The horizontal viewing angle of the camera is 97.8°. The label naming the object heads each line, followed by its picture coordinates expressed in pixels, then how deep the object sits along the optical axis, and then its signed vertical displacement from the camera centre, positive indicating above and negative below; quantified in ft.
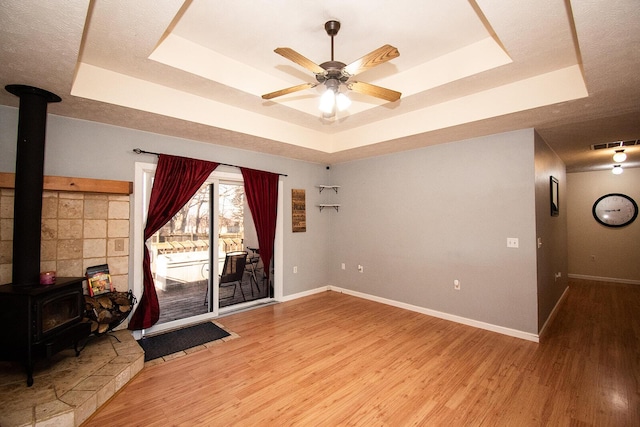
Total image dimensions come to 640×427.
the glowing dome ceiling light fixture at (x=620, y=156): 15.66 +3.78
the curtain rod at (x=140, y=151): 11.24 +2.82
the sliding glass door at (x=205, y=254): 13.66 -1.82
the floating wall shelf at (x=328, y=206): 18.14 +1.01
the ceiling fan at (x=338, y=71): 6.07 +3.65
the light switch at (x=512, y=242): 11.52 -0.84
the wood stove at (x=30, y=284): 7.13 -1.80
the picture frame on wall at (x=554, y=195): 13.80 +1.41
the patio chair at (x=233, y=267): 14.43 -2.46
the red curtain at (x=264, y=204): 14.76 +0.93
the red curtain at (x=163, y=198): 11.15 +0.96
